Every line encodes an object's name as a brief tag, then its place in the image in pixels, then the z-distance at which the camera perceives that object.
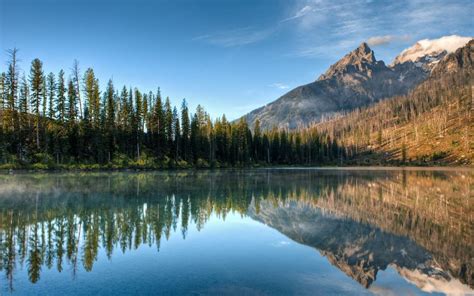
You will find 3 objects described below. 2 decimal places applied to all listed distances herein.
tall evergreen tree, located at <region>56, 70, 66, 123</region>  75.69
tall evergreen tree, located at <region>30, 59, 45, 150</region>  73.00
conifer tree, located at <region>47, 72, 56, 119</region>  74.38
